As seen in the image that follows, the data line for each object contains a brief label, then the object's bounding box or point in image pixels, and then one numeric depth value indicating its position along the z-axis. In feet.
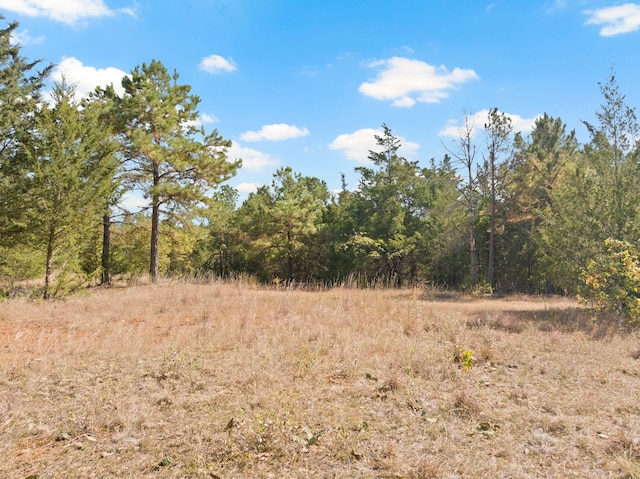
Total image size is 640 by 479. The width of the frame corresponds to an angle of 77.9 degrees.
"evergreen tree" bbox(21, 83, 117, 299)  36.65
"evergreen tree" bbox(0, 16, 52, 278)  38.01
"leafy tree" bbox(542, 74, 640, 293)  34.65
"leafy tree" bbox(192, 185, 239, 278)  99.22
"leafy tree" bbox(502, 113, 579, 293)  73.41
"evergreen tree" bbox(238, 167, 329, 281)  86.63
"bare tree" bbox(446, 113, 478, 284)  71.41
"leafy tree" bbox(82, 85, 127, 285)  54.19
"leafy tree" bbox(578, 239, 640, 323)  26.37
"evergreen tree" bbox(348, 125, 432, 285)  85.35
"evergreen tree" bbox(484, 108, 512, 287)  68.80
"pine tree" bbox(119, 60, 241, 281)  55.47
